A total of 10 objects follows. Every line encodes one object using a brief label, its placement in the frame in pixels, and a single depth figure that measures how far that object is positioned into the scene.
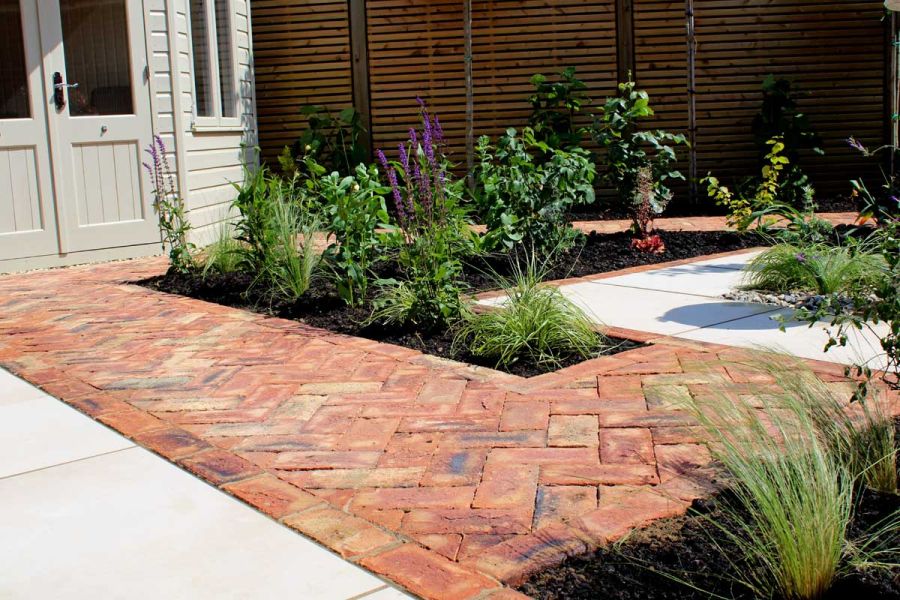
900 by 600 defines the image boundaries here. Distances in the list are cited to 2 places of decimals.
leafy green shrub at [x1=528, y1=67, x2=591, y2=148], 9.84
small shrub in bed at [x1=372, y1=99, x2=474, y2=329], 4.66
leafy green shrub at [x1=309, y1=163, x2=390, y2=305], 5.17
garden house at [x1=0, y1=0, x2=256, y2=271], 7.03
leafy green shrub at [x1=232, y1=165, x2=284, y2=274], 5.82
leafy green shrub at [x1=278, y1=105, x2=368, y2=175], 10.23
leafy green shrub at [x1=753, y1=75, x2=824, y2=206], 9.75
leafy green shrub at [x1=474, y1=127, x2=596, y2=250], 6.10
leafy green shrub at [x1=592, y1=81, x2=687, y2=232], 7.10
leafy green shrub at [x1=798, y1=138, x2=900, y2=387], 2.36
